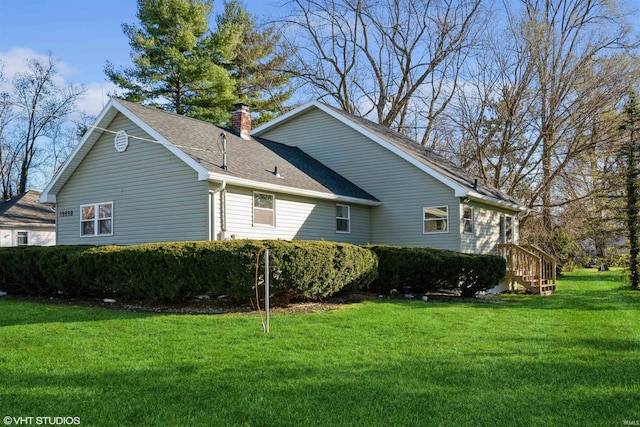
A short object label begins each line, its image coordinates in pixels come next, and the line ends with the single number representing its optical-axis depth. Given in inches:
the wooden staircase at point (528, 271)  660.7
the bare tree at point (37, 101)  1518.2
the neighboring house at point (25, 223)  1112.8
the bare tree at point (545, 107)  921.5
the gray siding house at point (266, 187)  555.5
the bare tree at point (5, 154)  1498.5
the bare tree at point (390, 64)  1154.7
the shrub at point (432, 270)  544.3
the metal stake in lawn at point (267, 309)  331.3
